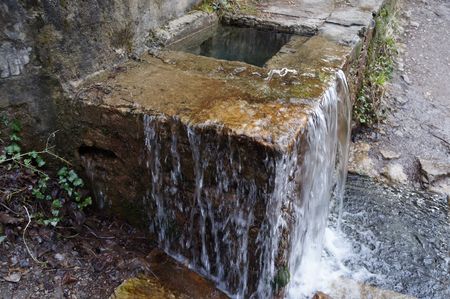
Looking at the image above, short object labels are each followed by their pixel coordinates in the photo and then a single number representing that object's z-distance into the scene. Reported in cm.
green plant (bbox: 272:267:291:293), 256
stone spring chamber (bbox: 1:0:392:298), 232
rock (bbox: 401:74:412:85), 563
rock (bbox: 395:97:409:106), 522
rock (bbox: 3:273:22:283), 252
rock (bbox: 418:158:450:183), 420
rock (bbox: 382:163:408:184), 422
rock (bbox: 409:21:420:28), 714
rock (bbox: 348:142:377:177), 430
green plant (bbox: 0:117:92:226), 277
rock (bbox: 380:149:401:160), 444
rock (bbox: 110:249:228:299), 264
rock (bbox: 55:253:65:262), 271
